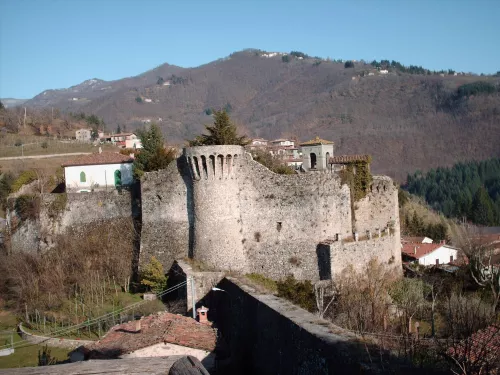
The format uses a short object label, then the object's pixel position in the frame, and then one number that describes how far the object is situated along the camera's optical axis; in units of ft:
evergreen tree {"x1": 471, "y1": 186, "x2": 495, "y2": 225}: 298.15
